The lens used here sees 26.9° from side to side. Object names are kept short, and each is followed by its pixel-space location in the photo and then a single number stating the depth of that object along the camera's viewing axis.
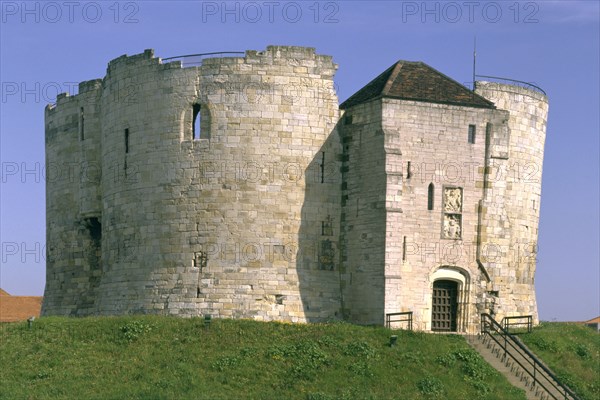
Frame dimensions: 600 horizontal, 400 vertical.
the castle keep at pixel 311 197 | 45.81
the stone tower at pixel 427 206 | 45.31
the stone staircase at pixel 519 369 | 40.53
